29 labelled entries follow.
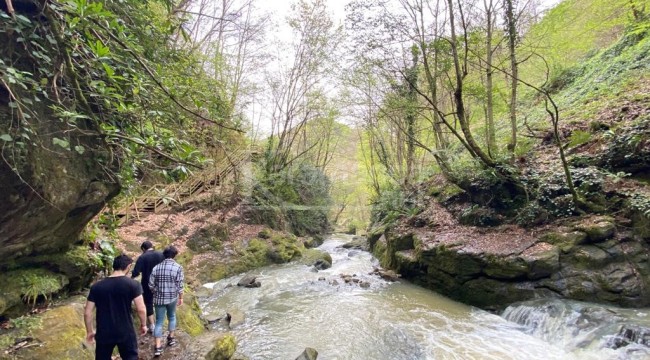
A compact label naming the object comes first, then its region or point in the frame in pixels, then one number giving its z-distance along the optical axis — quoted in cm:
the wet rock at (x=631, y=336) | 495
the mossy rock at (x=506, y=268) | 721
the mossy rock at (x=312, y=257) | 1370
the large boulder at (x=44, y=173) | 322
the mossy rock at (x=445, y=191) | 1146
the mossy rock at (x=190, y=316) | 600
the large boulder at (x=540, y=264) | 630
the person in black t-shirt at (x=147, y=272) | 536
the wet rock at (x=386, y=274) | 1069
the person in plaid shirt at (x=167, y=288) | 493
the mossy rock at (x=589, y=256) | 653
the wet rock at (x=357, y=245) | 1800
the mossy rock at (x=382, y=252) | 1242
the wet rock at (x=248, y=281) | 1026
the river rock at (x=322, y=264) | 1288
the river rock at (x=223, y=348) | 479
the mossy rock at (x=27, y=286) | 397
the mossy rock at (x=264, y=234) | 1497
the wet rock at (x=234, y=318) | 721
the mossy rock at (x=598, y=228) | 673
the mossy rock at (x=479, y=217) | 930
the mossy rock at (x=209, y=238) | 1223
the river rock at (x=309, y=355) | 530
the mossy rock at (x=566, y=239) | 694
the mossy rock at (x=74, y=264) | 457
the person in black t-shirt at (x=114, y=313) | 352
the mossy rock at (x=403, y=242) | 1124
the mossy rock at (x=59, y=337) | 360
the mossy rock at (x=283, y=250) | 1379
